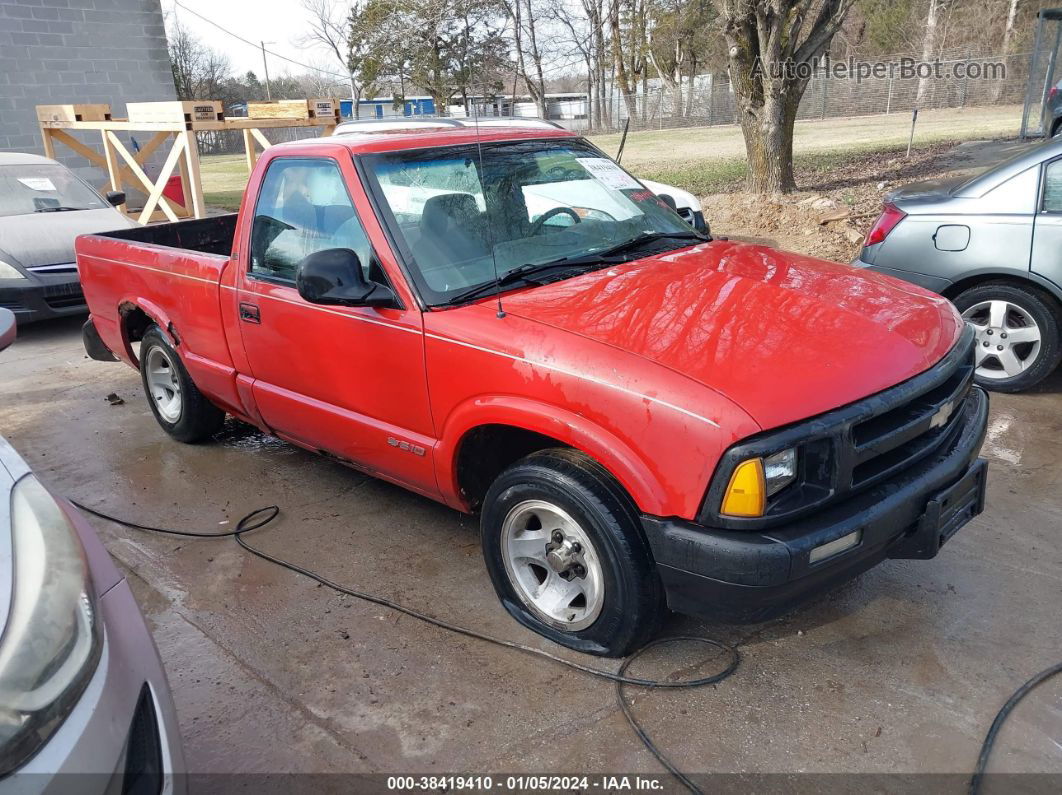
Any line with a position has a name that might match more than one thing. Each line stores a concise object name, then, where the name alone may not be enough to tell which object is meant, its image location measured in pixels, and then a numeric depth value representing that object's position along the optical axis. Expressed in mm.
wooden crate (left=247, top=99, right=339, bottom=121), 12789
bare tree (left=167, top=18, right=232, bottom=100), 52719
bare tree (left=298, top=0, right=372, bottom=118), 39062
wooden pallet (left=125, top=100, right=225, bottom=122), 11406
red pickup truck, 2617
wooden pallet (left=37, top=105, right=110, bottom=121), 13195
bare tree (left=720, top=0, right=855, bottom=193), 10469
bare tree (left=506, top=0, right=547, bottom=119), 34844
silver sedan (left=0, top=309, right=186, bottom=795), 1679
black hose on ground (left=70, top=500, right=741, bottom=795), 2715
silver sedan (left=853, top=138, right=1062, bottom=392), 5203
